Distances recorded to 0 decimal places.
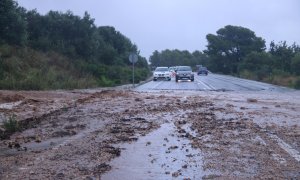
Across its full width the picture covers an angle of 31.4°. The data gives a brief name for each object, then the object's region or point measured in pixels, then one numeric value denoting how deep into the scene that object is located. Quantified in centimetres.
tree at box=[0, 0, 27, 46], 4115
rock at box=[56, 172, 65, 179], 841
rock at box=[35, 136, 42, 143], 1250
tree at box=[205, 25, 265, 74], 11725
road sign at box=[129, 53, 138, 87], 4988
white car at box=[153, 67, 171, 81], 6625
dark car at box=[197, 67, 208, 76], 10138
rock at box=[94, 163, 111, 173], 894
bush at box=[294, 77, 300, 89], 4688
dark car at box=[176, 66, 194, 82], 6138
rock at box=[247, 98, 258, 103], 2681
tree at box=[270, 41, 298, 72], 7512
